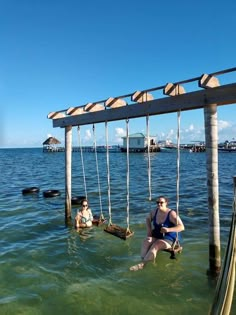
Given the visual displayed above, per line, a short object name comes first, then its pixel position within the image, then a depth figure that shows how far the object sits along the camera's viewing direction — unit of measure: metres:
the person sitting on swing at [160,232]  5.70
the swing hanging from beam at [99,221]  9.28
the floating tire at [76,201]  12.90
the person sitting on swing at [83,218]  8.99
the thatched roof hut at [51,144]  90.97
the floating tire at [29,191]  15.58
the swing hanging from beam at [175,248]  5.63
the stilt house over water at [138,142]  67.71
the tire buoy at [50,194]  14.71
